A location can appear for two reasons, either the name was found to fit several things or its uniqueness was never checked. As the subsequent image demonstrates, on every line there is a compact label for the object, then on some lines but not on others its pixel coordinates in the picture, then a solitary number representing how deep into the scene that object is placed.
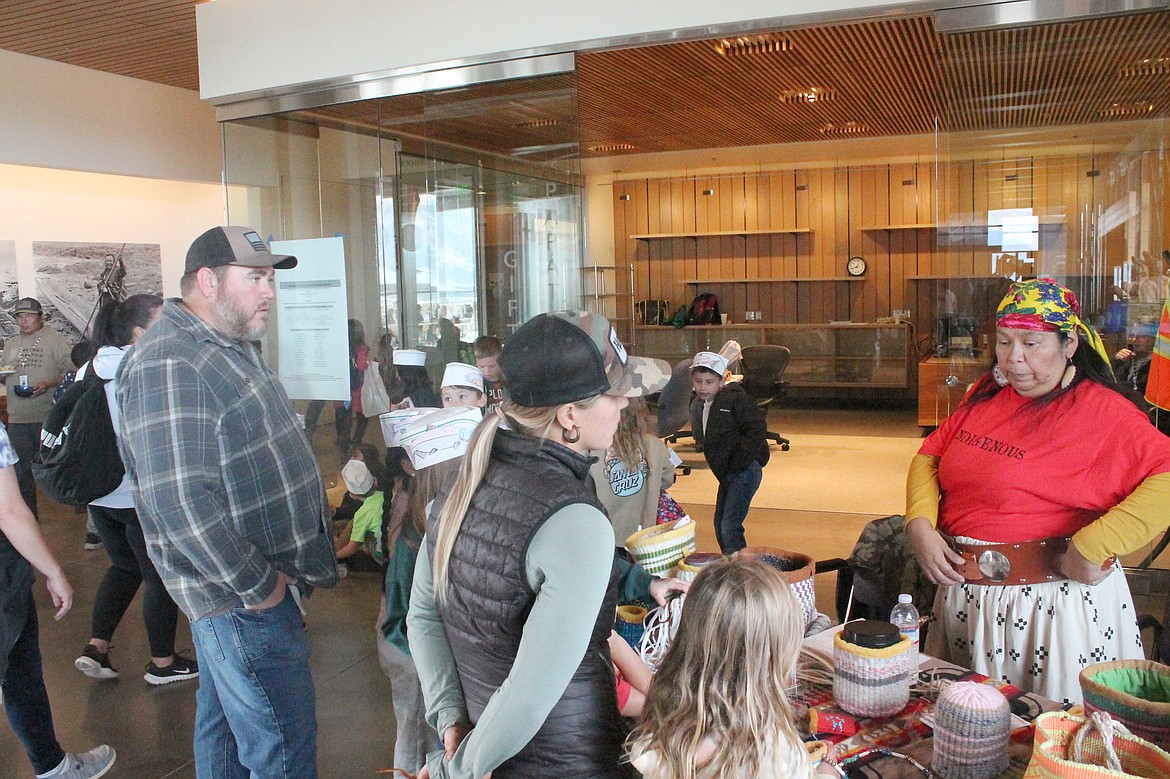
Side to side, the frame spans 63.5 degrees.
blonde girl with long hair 1.48
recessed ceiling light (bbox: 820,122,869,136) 8.42
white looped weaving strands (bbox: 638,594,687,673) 2.17
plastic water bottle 2.17
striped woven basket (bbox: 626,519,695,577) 2.32
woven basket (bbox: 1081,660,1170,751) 1.62
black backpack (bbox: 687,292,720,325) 13.58
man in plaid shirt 2.33
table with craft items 1.73
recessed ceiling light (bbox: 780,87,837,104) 6.65
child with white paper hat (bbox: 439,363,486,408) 3.80
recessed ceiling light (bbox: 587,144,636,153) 9.85
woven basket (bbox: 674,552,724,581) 2.26
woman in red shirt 2.37
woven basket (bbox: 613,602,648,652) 2.33
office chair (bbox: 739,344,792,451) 10.51
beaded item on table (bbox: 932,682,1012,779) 1.65
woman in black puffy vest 1.46
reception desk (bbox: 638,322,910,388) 12.34
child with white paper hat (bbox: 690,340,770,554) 5.10
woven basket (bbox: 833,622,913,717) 1.88
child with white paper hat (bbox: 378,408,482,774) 2.51
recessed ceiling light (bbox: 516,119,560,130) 4.38
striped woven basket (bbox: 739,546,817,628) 2.22
